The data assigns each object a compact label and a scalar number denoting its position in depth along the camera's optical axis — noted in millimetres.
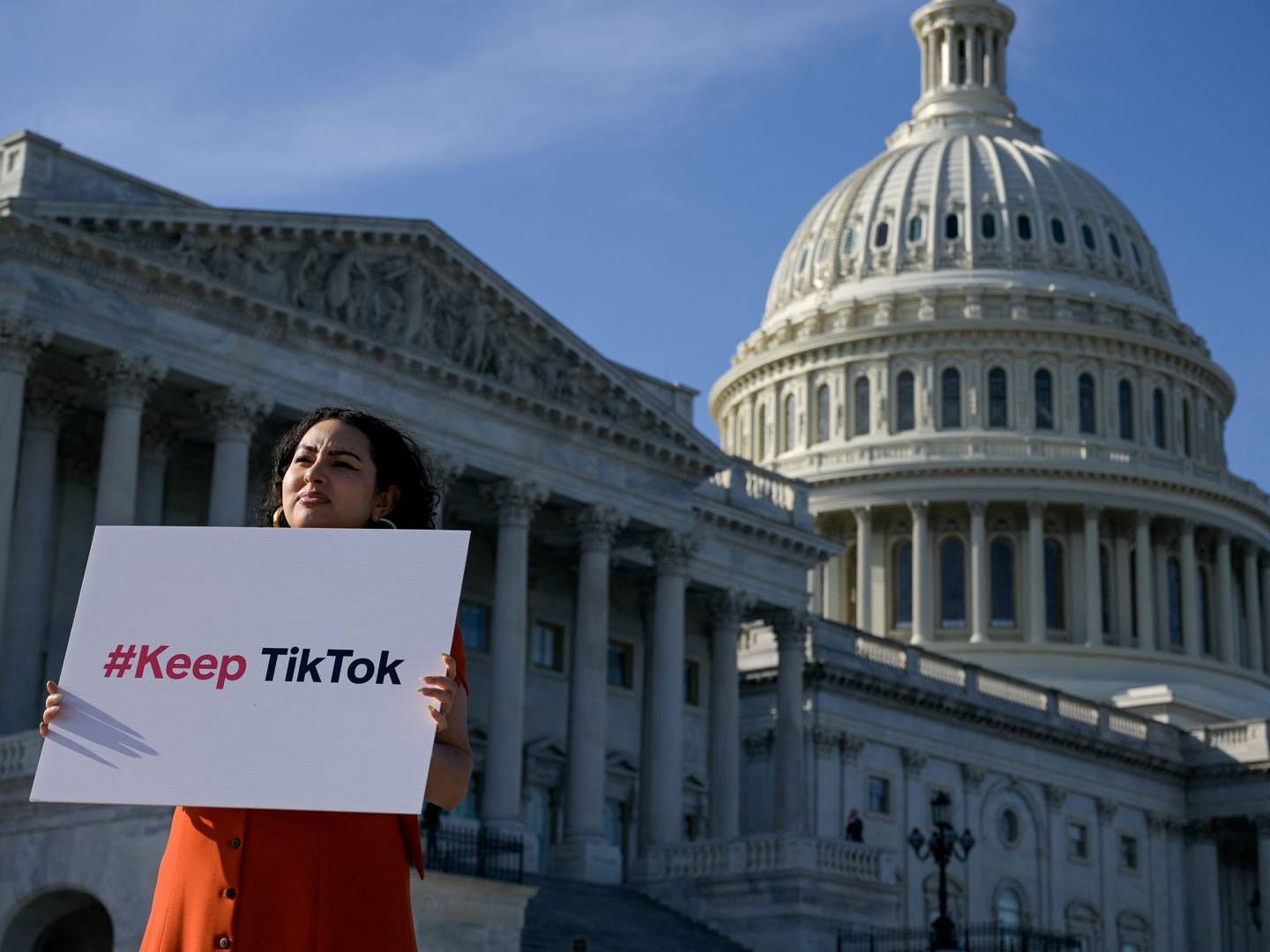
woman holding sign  5602
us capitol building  43000
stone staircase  42219
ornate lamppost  44094
